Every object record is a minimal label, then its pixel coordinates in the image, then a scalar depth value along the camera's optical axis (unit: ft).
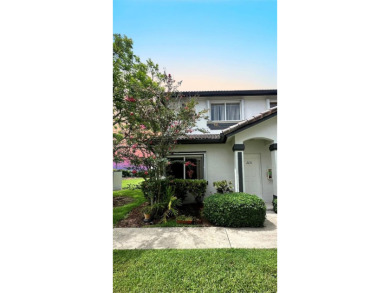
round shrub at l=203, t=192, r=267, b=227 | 16.20
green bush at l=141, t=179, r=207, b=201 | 22.98
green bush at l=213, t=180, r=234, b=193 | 22.82
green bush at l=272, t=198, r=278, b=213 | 20.88
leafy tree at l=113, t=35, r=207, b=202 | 18.66
